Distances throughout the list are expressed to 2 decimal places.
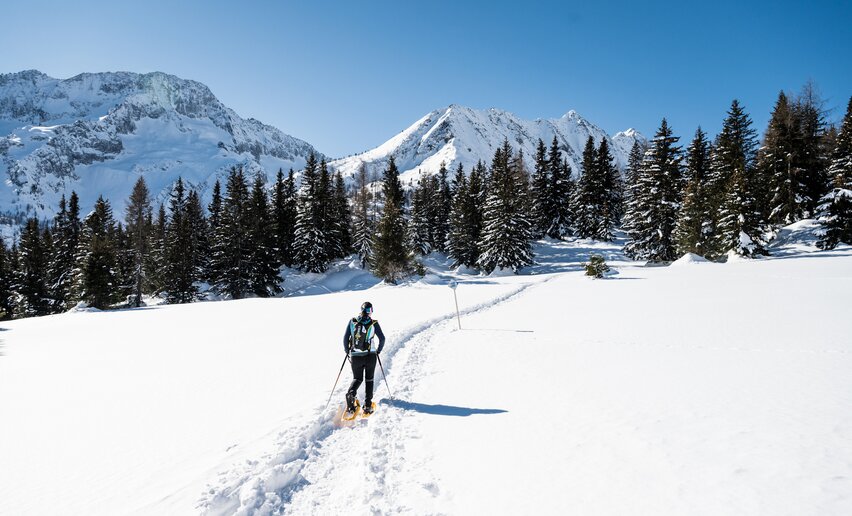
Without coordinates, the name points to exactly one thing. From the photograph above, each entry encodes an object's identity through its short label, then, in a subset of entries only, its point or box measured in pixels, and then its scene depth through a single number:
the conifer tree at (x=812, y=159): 36.34
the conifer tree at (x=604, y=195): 51.28
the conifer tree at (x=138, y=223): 37.41
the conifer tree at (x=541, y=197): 53.41
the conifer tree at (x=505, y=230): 42.53
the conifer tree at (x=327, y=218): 48.62
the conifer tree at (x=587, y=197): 51.44
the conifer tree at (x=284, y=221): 50.53
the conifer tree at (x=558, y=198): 53.34
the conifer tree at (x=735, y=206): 30.88
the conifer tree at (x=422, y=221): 56.59
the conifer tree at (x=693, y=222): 33.62
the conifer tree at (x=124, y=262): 41.84
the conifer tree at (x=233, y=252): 40.50
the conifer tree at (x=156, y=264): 43.60
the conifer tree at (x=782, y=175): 36.34
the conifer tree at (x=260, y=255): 41.47
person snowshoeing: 7.90
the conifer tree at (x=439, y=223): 63.78
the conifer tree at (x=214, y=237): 42.25
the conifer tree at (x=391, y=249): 38.56
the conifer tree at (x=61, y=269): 41.94
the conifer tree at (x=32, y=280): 41.50
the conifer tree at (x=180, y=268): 41.53
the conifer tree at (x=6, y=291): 43.09
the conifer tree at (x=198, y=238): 46.31
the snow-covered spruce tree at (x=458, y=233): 50.82
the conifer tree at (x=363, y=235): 50.10
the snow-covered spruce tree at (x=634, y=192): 42.59
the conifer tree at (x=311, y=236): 47.19
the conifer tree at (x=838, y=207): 29.73
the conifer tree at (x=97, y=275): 33.47
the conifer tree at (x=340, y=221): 50.44
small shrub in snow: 30.91
